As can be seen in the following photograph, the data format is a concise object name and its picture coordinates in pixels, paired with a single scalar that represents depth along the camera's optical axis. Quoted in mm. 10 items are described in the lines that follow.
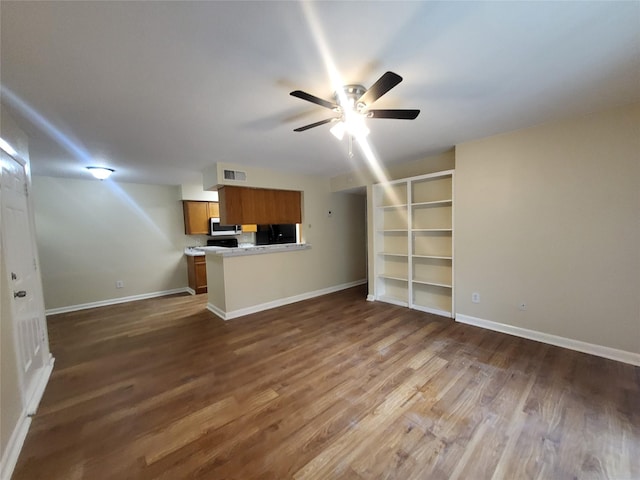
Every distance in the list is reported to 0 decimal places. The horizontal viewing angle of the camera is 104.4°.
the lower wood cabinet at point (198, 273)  5250
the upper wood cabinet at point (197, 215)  5492
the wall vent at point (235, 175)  3838
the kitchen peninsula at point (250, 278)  3848
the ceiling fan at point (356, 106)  1511
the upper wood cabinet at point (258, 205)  4008
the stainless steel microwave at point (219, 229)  5728
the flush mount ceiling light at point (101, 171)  3717
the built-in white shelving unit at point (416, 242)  3777
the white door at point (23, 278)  1826
